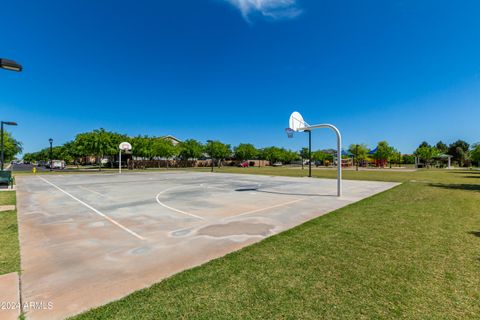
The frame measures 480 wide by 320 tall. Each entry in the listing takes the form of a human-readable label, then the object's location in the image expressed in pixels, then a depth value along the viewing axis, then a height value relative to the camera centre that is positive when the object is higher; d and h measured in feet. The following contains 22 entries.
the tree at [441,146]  342.72 +24.66
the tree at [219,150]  229.45 +12.04
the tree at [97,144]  151.64 +12.16
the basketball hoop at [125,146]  131.24 +9.23
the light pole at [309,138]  80.51 +8.49
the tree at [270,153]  302.04 +11.75
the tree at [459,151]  245.49 +14.01
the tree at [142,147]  164.86 +10.69
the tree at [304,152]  361.28 +15.96
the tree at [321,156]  314.35 +8.46
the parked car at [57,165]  168.95 -2.41
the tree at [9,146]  109.34 +7.87
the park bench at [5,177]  49.35 -3.36
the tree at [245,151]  264.72 +12.57
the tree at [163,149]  174.27 +9.97
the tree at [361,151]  225.56 +11.36
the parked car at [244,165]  229.82 -3.07
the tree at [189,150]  207.92 +11.30
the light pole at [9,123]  66.86 +11.31
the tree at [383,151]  201.77 +9.70
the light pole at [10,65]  19.52 +8.35
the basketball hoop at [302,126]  40.96 +7.20
